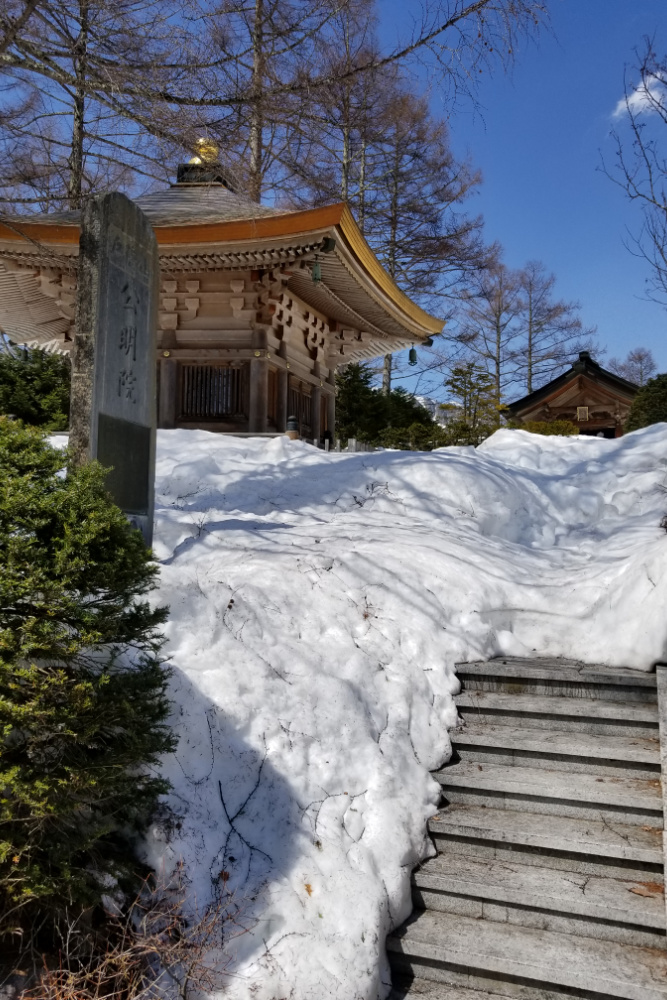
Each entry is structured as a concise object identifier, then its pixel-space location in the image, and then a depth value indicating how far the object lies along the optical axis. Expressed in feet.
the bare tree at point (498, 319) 98.73
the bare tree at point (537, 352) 104.17
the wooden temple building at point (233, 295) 34.01
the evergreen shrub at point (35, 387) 49.88
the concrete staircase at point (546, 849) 9.85
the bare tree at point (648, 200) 27.57
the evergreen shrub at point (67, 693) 8.63
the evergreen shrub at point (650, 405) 44.71
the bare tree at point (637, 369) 126.31
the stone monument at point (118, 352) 14.92
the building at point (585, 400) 70.13
